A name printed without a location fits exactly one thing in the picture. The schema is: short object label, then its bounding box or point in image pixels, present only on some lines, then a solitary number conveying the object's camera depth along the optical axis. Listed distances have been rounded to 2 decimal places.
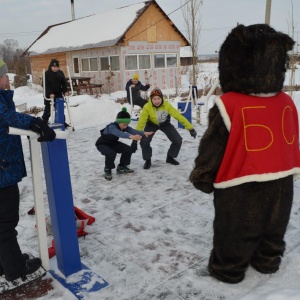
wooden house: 19.34
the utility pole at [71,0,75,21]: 28.78
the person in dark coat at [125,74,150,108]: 9.45
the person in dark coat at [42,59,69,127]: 8.15
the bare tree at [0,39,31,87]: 24.17
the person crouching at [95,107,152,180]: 4.76
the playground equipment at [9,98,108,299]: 2.39
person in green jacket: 5.25
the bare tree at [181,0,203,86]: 9.50
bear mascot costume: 2.08
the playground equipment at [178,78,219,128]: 8.04
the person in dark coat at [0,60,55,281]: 2.13
